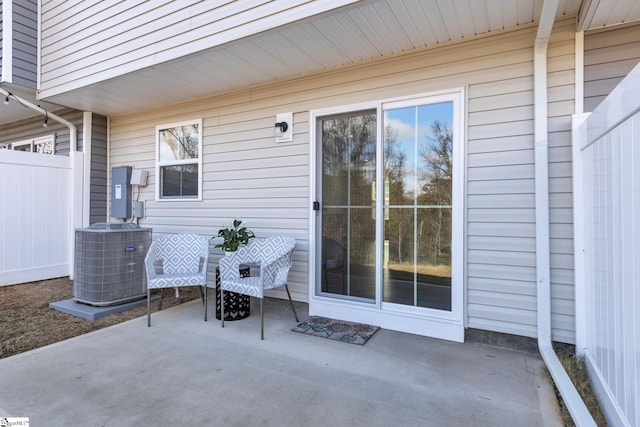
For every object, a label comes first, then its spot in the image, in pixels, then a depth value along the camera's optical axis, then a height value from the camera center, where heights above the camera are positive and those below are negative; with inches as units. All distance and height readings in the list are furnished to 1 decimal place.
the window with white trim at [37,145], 231.1 +50.1
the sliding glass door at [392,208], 119.3 +3.2
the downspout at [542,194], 103.3 +7.0
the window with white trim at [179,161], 182.4 +30.2
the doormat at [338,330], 118.3 -41.9
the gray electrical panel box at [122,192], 204.5 +14.2
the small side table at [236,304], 138.7 -36.4
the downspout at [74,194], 207.0 +13.0
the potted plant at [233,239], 141.9 -9.7
